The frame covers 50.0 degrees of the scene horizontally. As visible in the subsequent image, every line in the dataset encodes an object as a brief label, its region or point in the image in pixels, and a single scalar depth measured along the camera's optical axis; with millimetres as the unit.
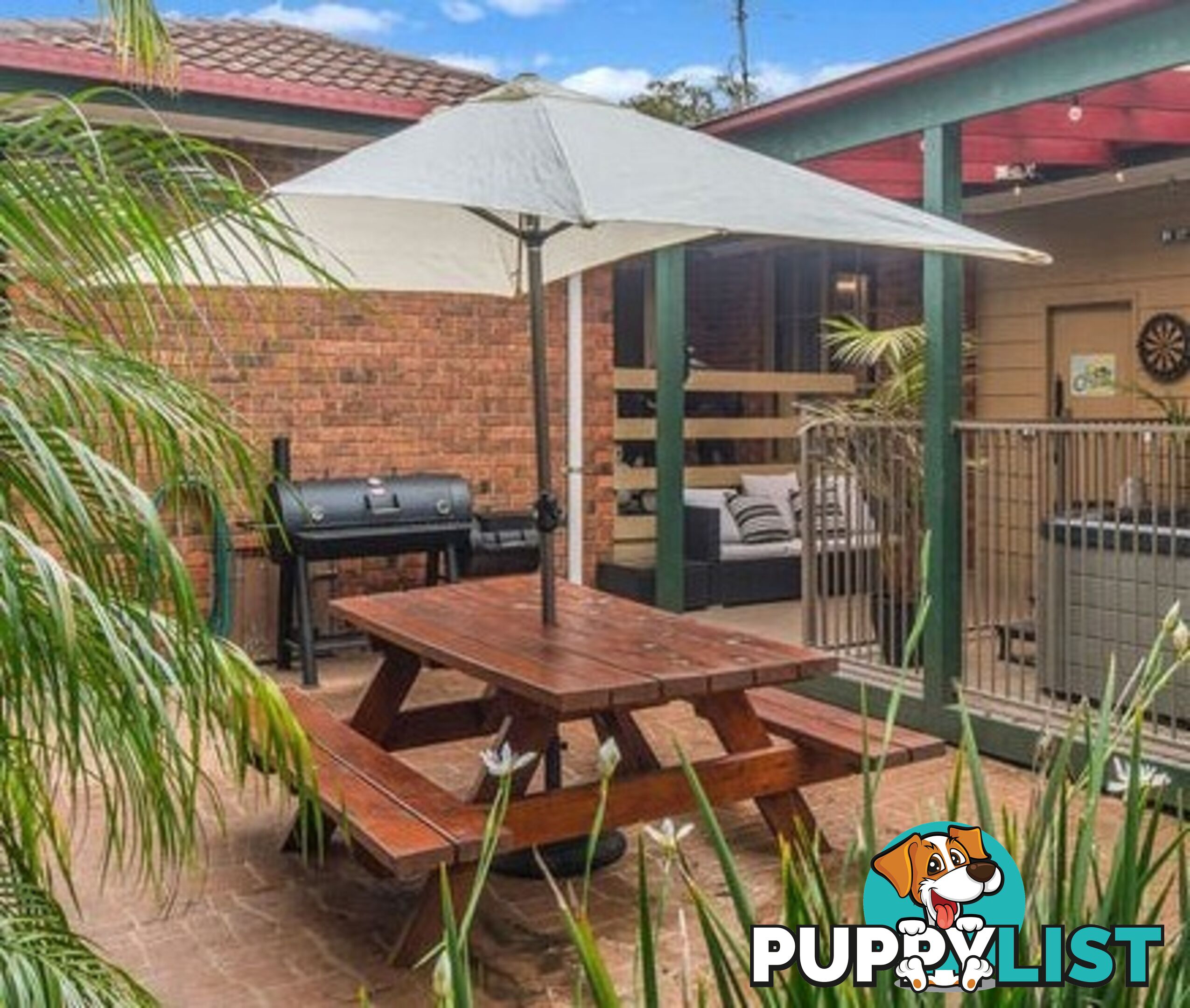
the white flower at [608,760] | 1492
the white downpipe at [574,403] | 8406
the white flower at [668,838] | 1371
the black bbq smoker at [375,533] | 6863
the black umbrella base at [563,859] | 4203
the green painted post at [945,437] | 5695
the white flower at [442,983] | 1156
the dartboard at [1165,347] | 8727
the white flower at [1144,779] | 1568
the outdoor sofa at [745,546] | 8859
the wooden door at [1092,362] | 9227
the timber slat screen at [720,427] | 9031
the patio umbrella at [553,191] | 3488
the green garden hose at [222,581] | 6633
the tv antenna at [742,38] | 21031
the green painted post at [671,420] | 7676
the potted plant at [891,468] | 6289
